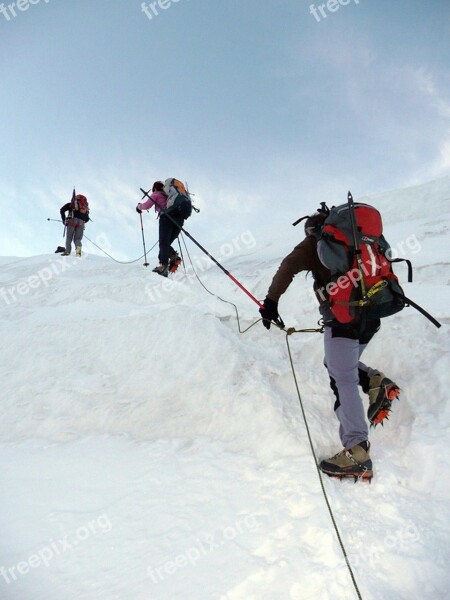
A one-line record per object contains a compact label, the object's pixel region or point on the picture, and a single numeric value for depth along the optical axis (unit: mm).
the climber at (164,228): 9461
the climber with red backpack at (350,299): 3305
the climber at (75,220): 13438
